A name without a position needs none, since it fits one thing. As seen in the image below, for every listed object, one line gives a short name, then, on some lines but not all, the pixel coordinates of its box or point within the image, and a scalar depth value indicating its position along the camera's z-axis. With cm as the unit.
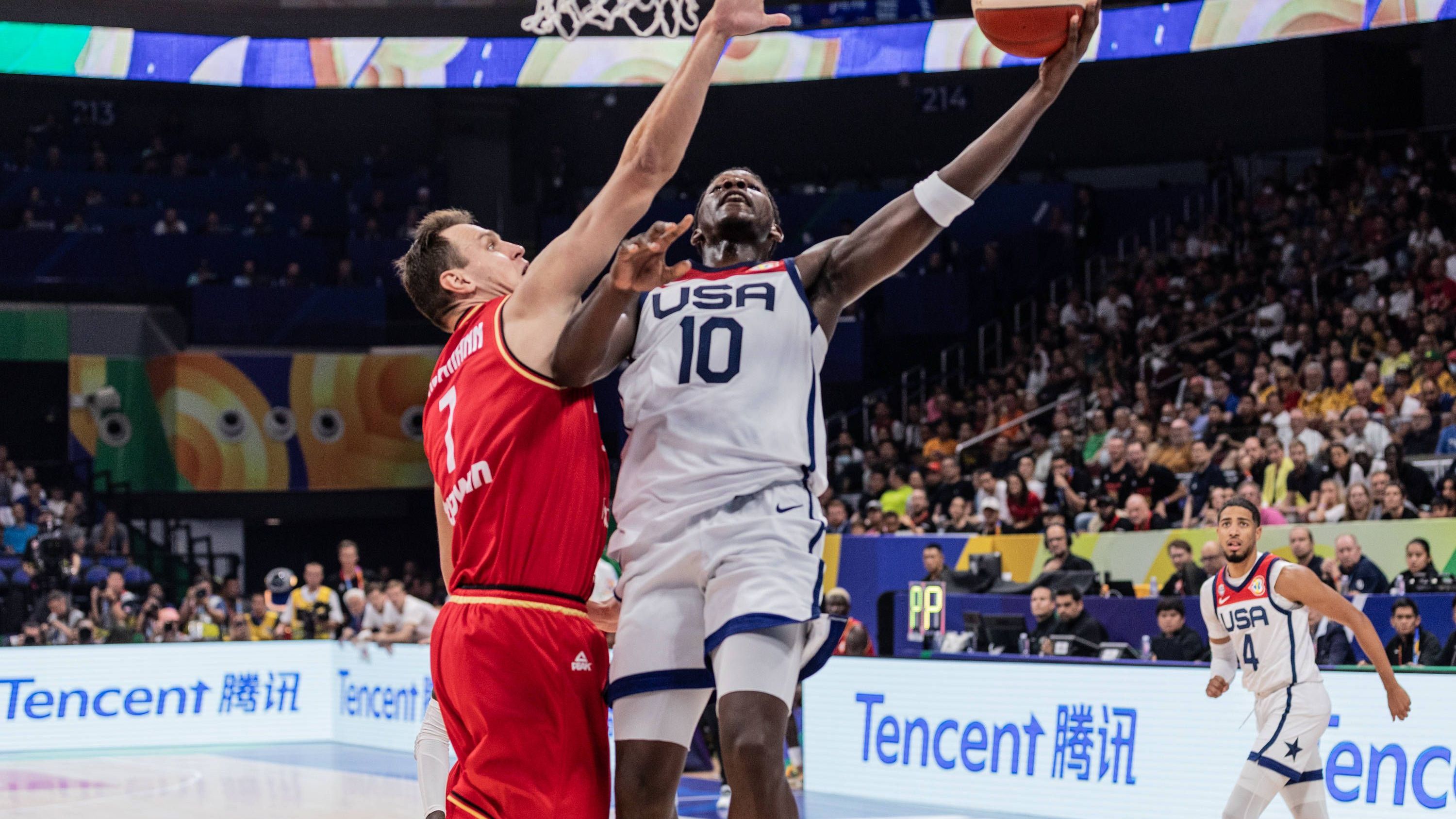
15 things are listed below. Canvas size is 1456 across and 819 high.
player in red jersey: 387
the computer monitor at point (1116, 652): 1198
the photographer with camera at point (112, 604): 1848
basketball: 434
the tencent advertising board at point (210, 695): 1678
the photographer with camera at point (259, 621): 1852
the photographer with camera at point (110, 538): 2262
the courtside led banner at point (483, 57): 2286
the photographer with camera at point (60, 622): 1822
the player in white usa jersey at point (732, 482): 390
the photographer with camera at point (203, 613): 1889
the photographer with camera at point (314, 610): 1822
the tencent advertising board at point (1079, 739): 949
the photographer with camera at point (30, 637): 1764
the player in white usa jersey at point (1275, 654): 790
